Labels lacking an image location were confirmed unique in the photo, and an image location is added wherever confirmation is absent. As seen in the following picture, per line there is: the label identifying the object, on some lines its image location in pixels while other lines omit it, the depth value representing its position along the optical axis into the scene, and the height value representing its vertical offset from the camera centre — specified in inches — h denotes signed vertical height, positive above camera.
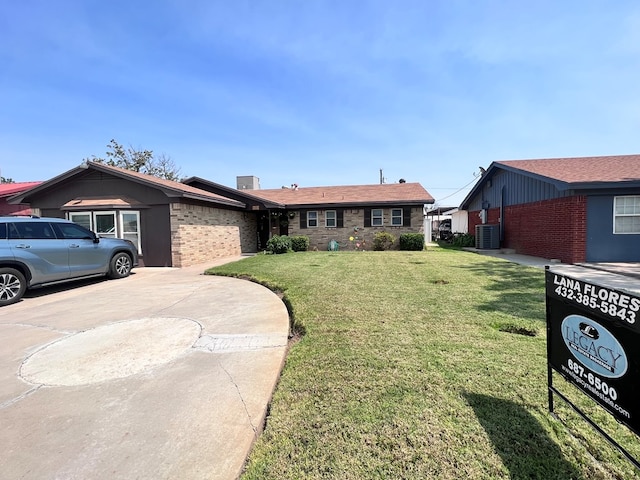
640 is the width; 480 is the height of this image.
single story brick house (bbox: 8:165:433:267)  463.2 +32.3
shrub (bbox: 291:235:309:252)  653.3 -30.4
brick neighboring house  425.1 +21.4
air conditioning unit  642.8 -23.3
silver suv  265.6 -19.0
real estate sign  68.9 -29.5
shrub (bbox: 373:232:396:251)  664.9 -28.0
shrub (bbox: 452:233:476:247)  748.6 -38.1
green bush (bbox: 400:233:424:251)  650.2 -30.6
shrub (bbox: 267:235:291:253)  608.4 -30.6
